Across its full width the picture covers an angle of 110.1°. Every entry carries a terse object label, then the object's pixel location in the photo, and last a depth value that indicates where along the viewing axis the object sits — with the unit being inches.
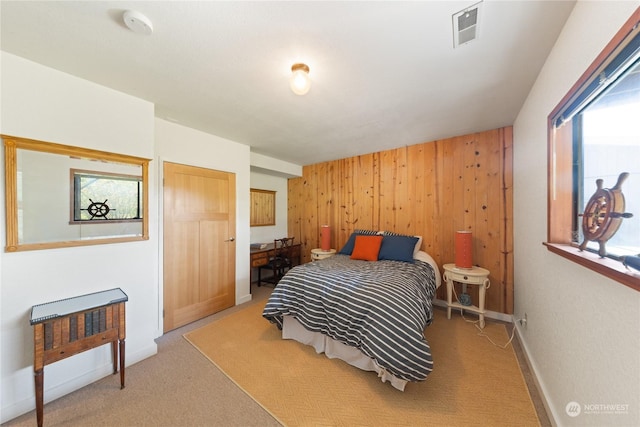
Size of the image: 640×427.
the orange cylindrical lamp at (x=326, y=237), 152.7
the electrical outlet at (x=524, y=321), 79.5
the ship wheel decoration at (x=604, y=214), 35.7
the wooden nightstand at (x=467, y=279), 95.9
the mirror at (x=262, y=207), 165.8
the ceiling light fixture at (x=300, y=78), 59.5
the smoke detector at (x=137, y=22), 45.7
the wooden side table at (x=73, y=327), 53.8
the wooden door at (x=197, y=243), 99.0
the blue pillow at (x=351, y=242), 133.3
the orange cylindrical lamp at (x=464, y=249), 102.5
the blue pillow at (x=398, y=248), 113.2
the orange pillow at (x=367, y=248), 118.4
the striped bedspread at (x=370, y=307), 60.5
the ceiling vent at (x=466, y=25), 44.9
